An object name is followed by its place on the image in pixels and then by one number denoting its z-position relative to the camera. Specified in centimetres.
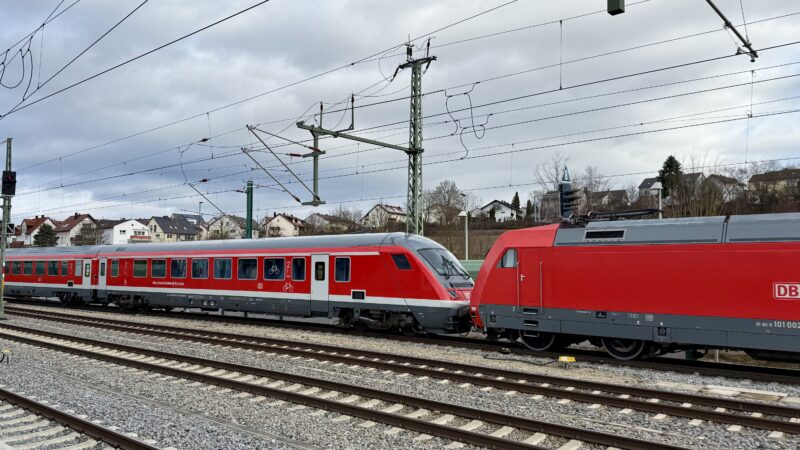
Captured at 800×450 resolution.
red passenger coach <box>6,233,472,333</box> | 1698
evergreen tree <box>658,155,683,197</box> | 4998
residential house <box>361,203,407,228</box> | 5481
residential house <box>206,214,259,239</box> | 9661
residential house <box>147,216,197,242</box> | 11662
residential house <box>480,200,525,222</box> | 11471
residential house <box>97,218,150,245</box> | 11281
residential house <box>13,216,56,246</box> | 11138
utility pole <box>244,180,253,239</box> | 2986
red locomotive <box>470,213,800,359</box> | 1104
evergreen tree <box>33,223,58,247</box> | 9108
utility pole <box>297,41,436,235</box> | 1945
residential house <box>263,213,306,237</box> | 11481
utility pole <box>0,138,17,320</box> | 2169
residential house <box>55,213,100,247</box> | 12044
